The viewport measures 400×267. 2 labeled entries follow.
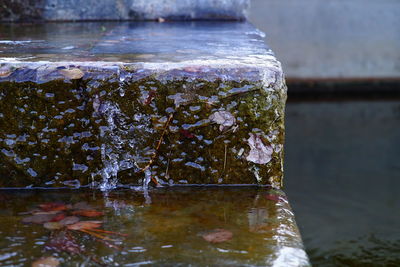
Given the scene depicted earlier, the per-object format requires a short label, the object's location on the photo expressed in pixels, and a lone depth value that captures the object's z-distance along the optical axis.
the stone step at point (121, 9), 3.76
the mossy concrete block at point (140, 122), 2.34
